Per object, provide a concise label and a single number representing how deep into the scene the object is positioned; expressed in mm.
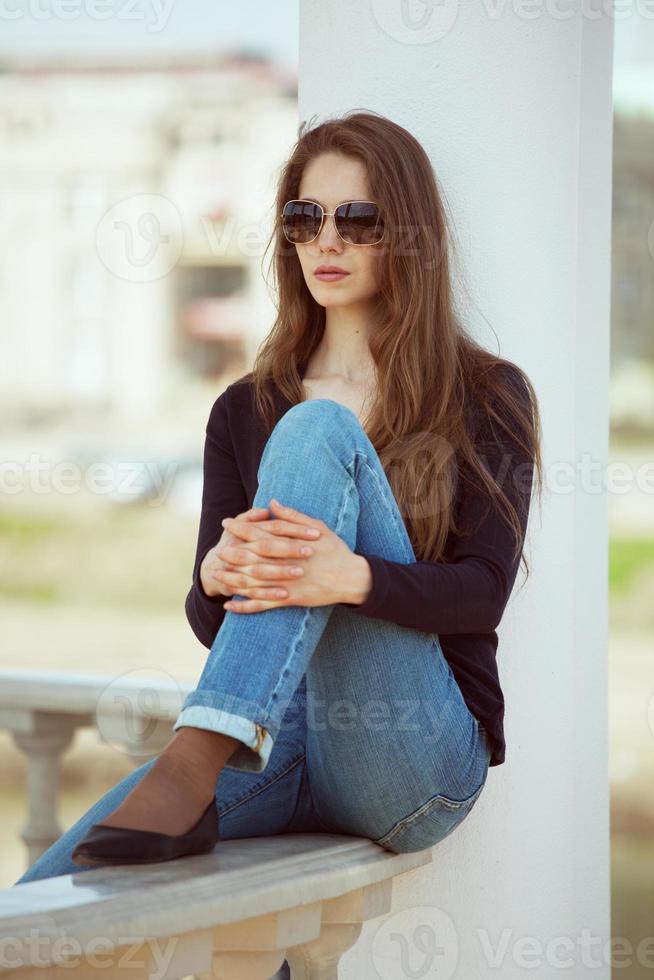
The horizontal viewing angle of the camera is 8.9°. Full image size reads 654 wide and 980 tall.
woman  4621
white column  4998
